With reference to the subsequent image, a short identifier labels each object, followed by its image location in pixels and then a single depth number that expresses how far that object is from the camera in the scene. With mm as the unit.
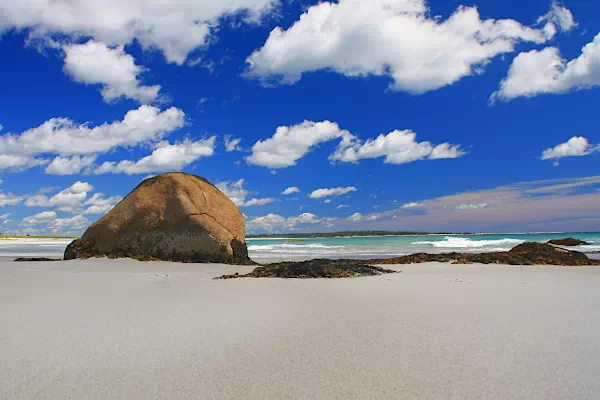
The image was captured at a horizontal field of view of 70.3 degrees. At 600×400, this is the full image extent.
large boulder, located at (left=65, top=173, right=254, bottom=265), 10062
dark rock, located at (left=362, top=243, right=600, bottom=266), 9578
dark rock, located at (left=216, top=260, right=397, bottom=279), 6192
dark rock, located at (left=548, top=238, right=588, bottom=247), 22494
